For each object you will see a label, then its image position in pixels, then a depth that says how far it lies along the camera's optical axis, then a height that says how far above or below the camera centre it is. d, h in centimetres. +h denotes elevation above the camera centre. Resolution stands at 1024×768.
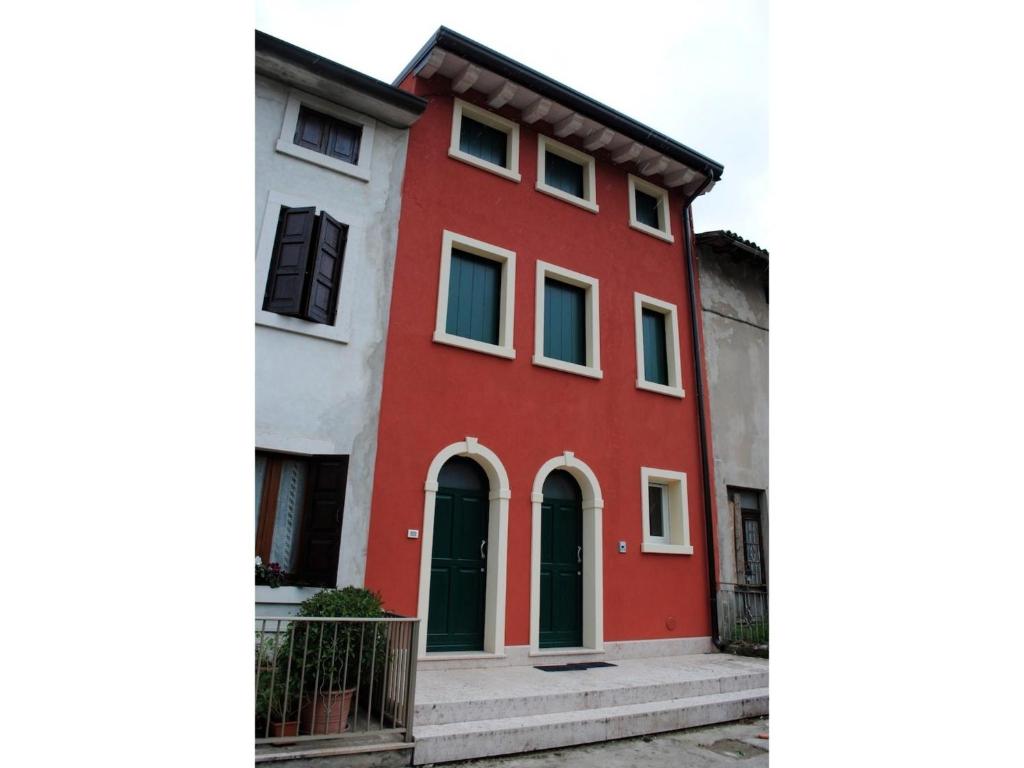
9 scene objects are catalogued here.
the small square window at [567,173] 1008 +616
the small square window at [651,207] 1113 +617
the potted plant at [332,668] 463 -103
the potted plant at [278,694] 441 -119
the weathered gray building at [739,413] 1011 +243
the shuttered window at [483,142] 953 +613
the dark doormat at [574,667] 748 -154
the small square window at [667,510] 963 +57
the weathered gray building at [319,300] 674 +271
